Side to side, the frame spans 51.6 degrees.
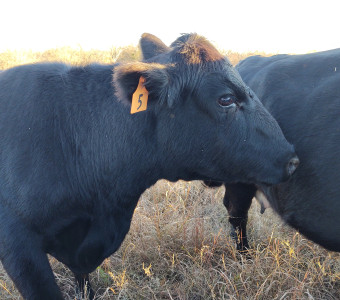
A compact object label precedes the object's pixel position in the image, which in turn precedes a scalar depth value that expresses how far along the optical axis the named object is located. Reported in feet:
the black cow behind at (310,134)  7.16
